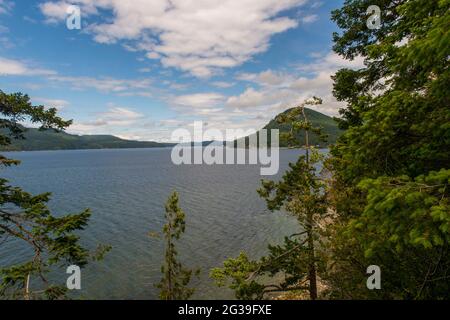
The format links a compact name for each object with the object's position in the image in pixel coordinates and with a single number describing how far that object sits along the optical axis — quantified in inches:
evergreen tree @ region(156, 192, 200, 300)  861.2
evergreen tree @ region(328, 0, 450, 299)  227.5
